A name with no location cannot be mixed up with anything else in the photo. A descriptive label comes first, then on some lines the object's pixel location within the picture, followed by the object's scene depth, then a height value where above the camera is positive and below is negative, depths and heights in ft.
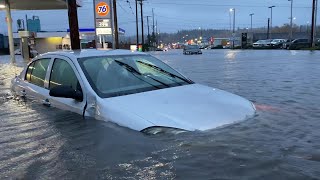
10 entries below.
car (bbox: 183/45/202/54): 118.10 +1.35
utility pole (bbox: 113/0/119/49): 77.51 +12.06
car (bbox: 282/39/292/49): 133.39 +3.01
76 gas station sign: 46.80 +6.26
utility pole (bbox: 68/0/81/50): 34.86 +3.99
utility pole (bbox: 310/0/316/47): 122.28 +11.20
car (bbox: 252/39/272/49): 154.09 +4.34
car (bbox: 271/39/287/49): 146.86 +4.33
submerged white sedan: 10.13 -1.65
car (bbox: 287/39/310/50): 126.56 +3.09
